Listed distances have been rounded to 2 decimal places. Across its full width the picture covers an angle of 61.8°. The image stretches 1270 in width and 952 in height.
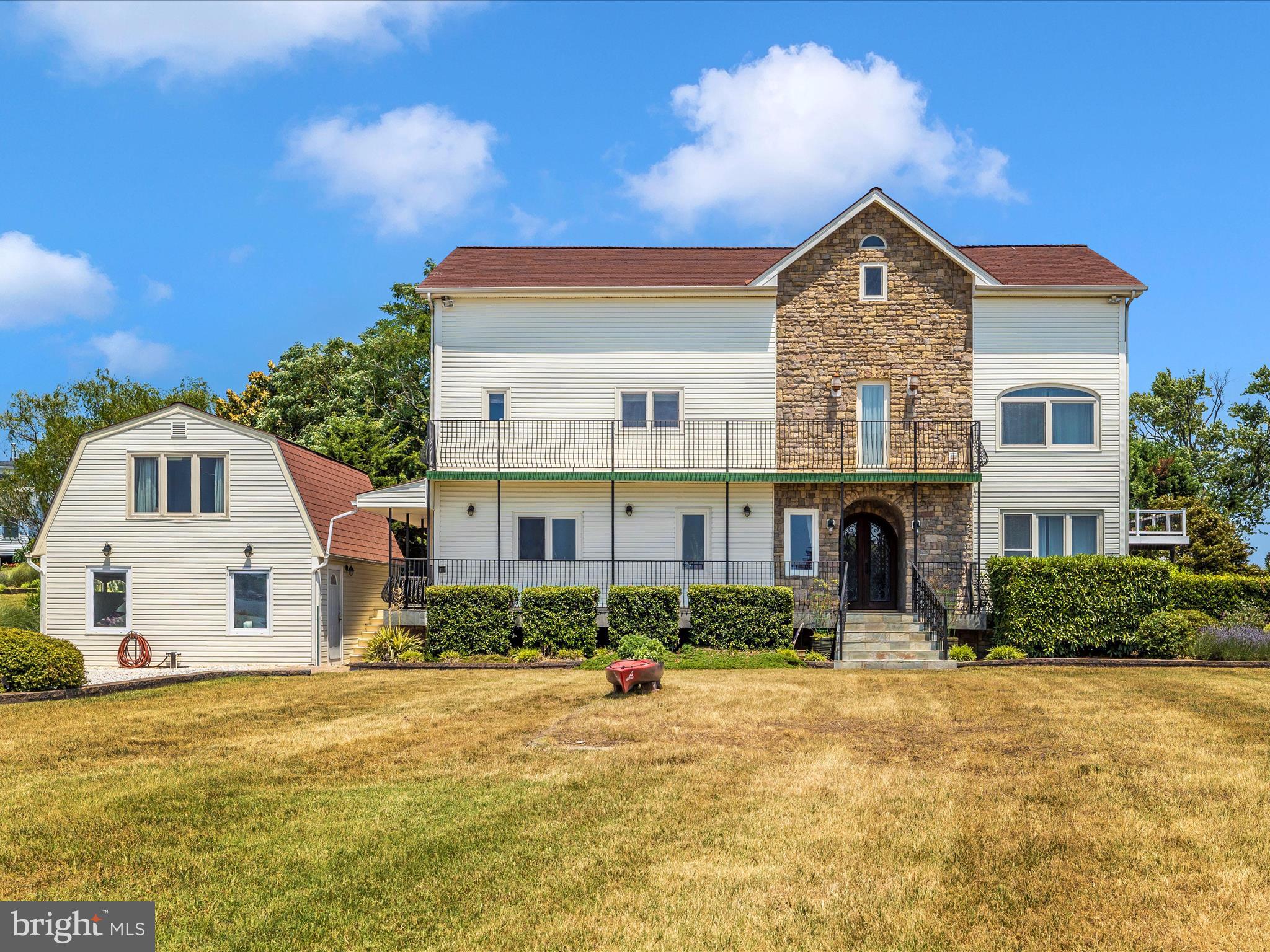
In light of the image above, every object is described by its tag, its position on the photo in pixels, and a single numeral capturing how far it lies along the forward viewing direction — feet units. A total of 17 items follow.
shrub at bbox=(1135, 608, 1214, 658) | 64.95
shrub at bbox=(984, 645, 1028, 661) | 65.31
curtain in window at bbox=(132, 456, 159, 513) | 73.72
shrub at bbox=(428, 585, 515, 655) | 68.13
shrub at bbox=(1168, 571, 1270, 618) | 73.97
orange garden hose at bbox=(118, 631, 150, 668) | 71.61
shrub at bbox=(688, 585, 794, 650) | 67.82
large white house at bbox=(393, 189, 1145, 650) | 75.05
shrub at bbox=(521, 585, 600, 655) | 67.97
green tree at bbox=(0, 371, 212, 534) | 132.46
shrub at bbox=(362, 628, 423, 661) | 68.74
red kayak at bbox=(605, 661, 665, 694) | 49.34
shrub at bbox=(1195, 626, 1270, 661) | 64.44
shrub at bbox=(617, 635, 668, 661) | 59.67
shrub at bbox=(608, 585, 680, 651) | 67.82
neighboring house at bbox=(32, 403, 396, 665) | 72.74
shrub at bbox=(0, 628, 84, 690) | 53.01
